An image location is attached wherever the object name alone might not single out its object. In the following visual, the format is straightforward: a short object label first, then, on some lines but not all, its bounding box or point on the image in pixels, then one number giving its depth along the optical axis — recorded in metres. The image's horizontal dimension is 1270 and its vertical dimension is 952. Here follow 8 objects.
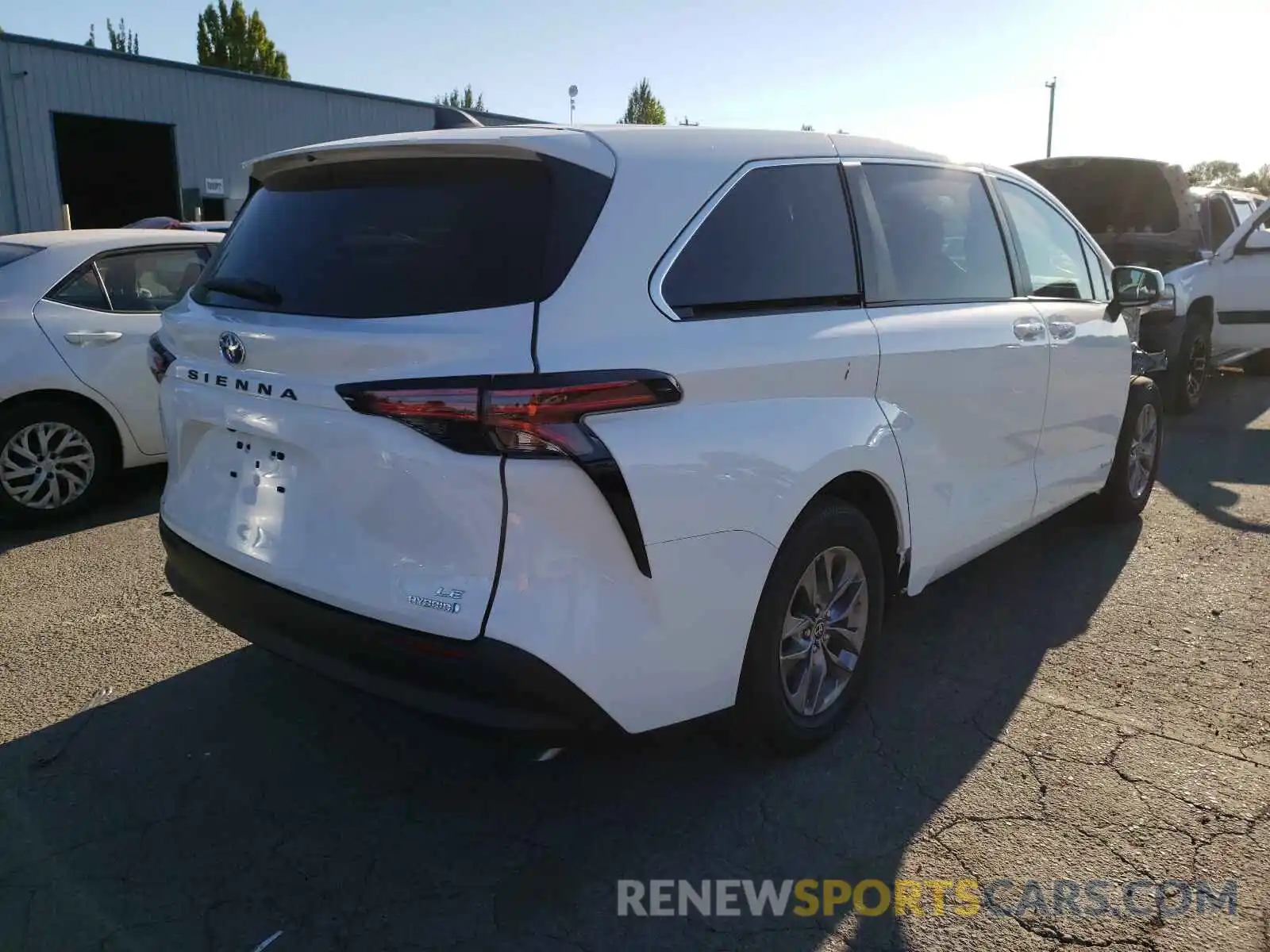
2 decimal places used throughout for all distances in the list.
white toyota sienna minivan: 2.35
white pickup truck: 8.89
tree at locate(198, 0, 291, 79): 41.22
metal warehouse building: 19.72
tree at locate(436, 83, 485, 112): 53.28
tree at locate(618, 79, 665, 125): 47.59
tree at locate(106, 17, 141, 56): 55.16
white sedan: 5.38
